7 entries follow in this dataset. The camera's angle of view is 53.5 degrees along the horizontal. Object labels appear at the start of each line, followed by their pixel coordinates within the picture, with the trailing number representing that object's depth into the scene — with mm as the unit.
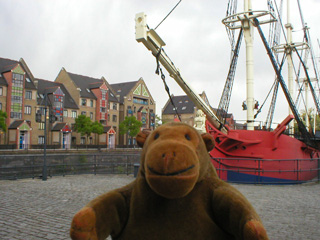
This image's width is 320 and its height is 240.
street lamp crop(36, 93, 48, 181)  12808
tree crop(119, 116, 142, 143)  51447
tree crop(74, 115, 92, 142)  43938
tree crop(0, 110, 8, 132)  33947
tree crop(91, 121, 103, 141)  44875
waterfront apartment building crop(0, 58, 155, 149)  38562
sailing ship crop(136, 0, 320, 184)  12664
